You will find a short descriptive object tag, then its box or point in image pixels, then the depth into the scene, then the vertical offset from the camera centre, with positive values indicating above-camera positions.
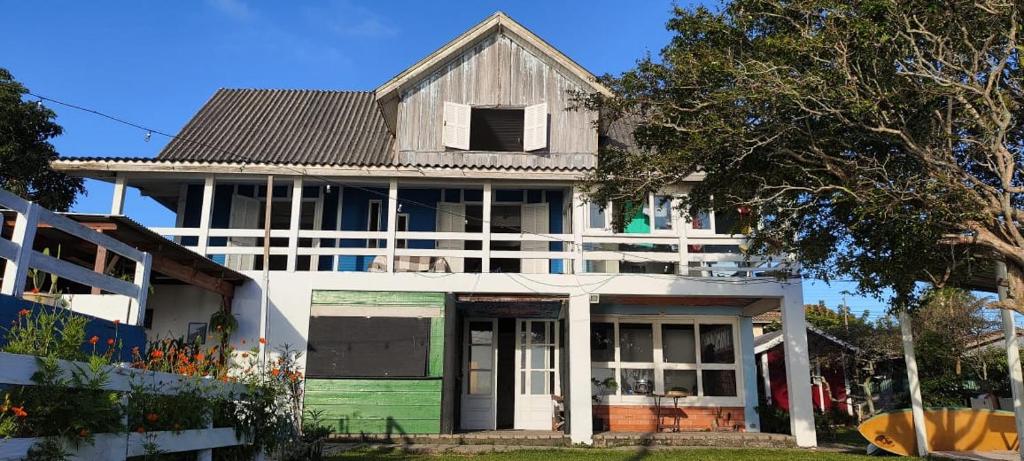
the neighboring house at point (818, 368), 21.86 +0.85
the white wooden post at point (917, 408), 11.59 -0.19
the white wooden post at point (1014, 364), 9.98 +0.45
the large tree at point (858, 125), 7.80 +3.12
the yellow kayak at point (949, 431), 11.97 -0.56
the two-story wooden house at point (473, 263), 12.80 +2.44
